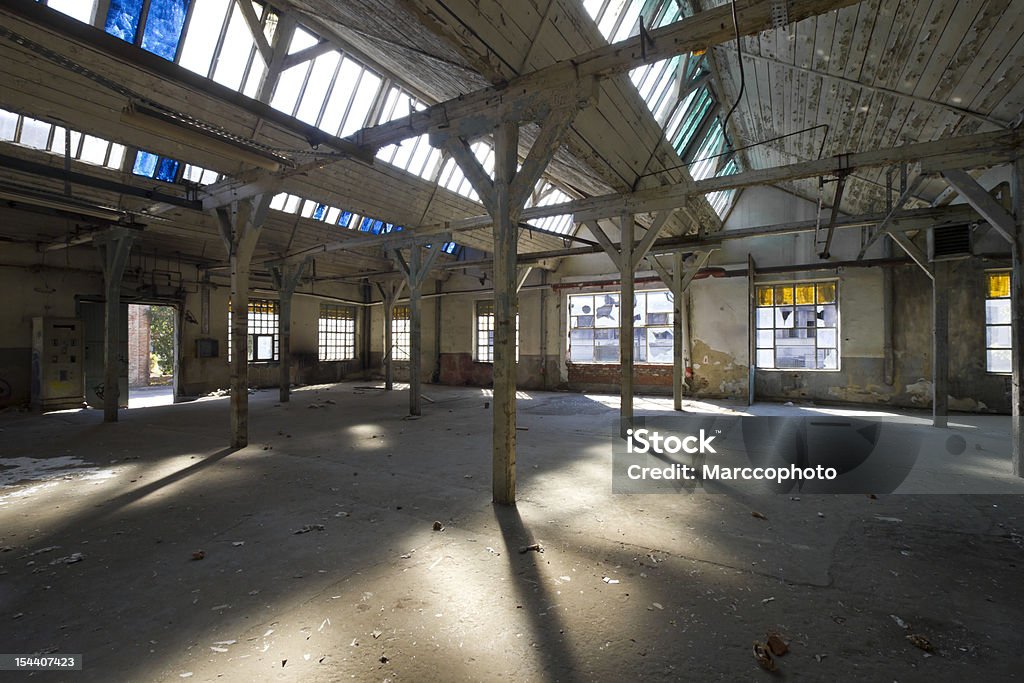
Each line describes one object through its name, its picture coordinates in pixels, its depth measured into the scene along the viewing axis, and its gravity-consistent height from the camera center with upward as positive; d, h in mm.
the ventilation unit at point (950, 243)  7582 +1727
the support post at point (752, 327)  11469 +404
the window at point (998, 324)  9352 +389
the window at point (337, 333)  16859 +376
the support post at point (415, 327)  8891 +311
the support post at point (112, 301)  7938 +755
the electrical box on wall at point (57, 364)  9570 -467
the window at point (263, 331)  14672 +386
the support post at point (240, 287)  6059 +770
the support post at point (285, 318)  11398 +633
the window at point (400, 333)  17906 +385
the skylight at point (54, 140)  6555 +3149
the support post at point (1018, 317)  4691 +266
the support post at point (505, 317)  3959 +230
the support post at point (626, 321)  6770 +327
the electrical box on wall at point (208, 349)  12617 -183
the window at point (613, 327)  13250 +471
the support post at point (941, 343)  7824 -14
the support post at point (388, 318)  13773 +761
